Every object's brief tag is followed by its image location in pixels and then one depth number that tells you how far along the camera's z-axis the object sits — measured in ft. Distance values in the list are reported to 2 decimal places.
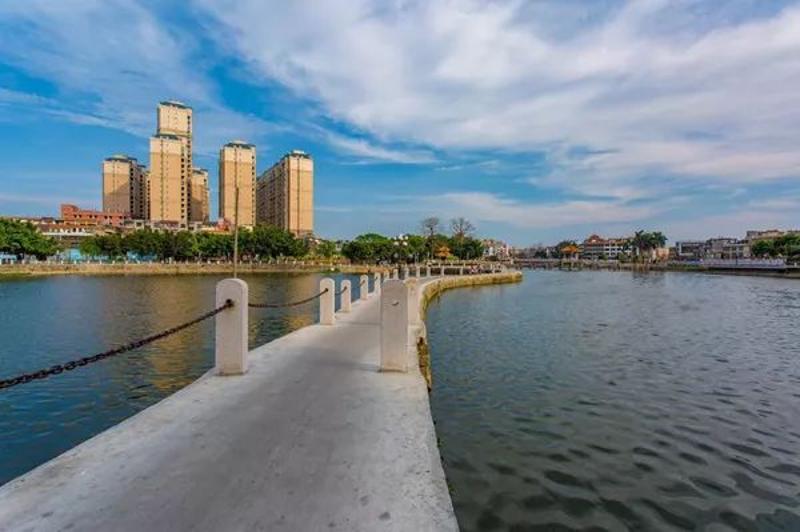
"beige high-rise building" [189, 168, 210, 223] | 514.68
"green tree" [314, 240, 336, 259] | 435.53
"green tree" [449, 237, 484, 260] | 330.34
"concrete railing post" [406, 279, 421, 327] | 46.91
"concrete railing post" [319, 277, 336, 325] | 45.44
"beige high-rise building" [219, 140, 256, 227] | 473.67
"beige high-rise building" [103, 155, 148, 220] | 507.71
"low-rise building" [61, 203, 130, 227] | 467.52
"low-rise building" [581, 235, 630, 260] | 597.60
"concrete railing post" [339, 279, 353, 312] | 57.67
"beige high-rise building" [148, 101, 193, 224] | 451.12
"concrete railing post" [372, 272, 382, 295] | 93.00
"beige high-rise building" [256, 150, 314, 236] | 476.95
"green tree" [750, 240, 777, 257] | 394.32
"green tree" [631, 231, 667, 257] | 517.14
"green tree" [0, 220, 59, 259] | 264.93
